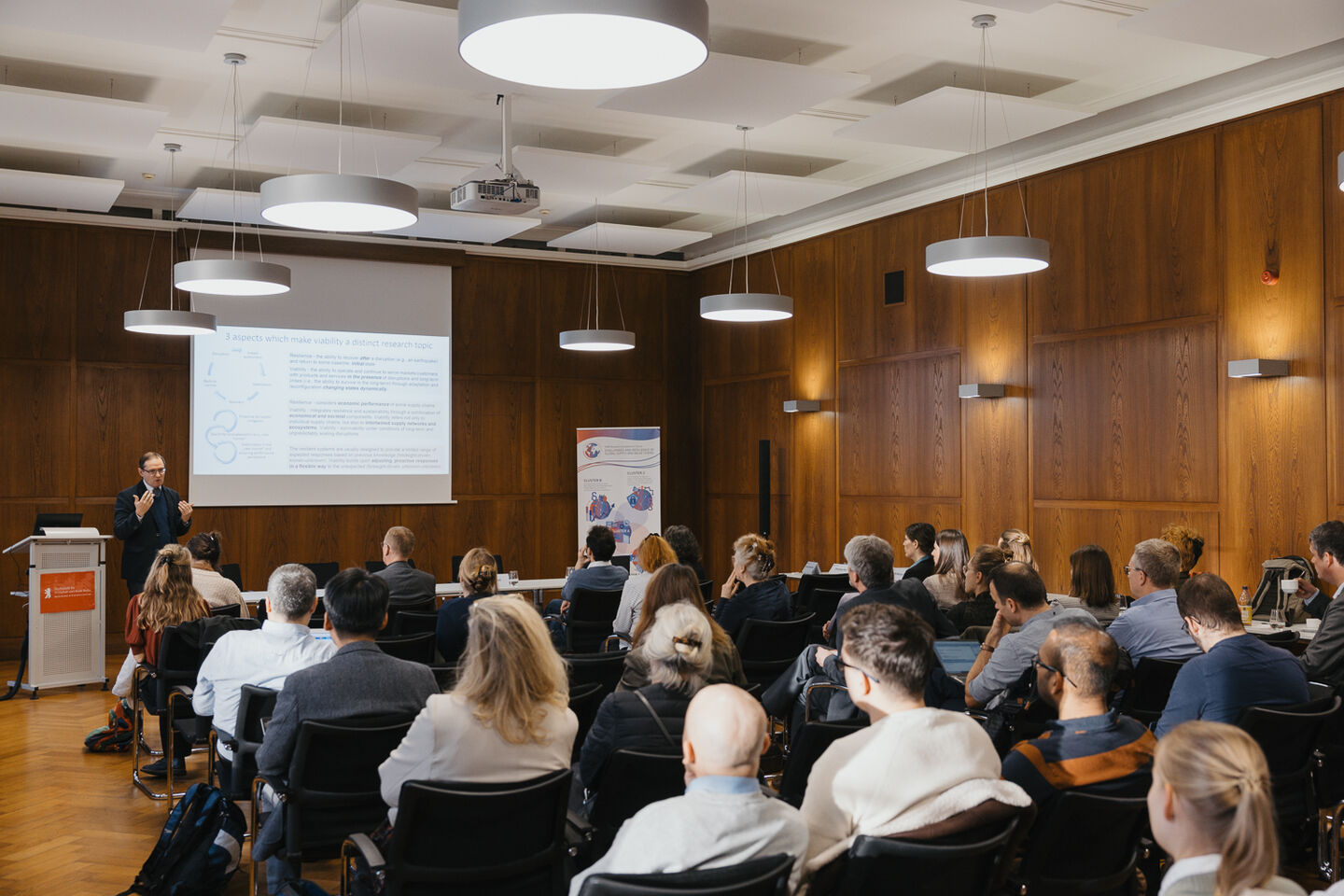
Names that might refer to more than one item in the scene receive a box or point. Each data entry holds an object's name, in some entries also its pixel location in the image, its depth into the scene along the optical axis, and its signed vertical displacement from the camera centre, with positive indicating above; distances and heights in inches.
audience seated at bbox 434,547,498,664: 229.1 -27.2
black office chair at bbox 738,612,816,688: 229.8 -36.7
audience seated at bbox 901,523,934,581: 296.2 -19.9
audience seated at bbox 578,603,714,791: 136.4 -28.3
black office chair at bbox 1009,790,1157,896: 111.7 -38.6
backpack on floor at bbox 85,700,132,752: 269.9 -62.7
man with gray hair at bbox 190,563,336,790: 172.6 -27.4
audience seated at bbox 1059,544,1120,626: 209.6 -21.6
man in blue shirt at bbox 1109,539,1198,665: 191.8 -25.7
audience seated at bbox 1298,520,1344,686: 185.3 -30.7
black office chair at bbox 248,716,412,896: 135.7 -38.6
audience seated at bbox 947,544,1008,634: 230.4 -26.6
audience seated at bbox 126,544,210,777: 226.8 -27.1
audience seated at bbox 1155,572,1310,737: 147.2 -26.8
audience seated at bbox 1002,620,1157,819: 117.0 -28.5
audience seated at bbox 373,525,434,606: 266.5 -25.8
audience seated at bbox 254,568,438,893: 138.4 -27.9
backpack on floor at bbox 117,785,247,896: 167.3 -56.4
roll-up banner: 500.4 -7.4
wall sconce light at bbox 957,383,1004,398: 371.6 +23.6
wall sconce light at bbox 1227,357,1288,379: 287.9 +23.9
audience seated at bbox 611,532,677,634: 251.3 -25.2
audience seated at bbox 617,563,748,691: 162.1 -25.5
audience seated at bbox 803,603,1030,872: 96.9 -26.8
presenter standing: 352.2 -16.2
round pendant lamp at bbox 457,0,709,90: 129.3 +51.2
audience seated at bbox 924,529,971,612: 259.6 -24.5
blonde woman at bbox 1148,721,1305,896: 68.0 -21.3
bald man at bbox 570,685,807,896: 87.1 -27.0
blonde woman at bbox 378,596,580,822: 120.1 -26.7
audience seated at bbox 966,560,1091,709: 165.8 -25.3
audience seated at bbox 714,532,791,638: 237.6 -26.6
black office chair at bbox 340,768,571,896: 114.1 -38.3
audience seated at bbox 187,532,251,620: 263.6 -25.1
